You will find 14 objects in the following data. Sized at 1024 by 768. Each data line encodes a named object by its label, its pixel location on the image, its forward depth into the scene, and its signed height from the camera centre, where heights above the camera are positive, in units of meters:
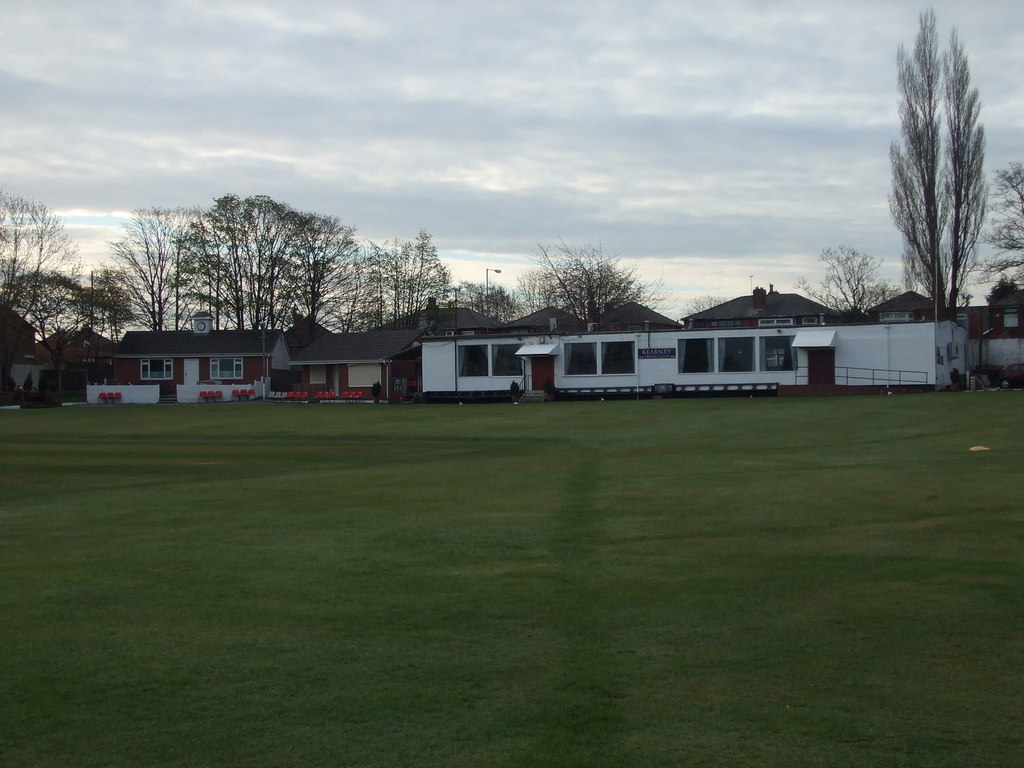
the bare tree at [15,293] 67.25 +6.14
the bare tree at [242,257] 79.06 +9.91
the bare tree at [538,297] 89.19 +7.96
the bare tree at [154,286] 82.88 +8.01
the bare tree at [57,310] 69.50 +5.14
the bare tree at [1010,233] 62.81 +8.83
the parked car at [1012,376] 51.38 -0.29
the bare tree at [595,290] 83.81 +7.34
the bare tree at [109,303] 74.31 +5.96
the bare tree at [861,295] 98.88 +7.78
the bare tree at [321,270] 80.50 +9.01
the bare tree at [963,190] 58.94 +10.87
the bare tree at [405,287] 88.62 +8.22
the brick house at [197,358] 73.88 +1.67
